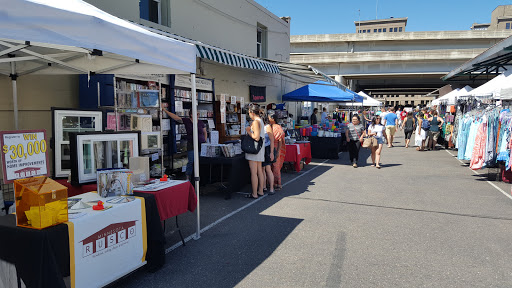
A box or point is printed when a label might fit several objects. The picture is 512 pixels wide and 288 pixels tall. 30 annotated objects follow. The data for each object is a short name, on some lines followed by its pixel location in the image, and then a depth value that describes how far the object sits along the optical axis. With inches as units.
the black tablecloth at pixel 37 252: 104.9
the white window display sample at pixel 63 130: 175.0
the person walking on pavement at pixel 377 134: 416.2
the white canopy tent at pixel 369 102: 894.3
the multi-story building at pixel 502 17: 3679.6
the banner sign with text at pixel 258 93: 544.1
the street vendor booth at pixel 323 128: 509.0
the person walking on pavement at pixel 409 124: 616.6
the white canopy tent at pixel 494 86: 398.0
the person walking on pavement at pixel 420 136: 587.0
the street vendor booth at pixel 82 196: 107.7
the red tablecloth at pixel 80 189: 161.2
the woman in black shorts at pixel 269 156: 281.1
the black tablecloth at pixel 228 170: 275.3
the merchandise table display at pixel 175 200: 159.8
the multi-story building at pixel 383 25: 4399.6
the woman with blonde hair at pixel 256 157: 261.6
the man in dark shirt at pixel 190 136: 301.7
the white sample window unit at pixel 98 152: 157.2
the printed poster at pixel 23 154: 148.2
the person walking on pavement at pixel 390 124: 629.8
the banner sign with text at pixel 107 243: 115.9
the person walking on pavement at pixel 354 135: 421.7
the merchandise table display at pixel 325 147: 505.7
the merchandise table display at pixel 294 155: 385.7
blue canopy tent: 550.0
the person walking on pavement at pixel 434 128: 575.2
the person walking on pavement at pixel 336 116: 911.8
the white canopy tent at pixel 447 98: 623.3
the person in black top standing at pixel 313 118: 723.4
